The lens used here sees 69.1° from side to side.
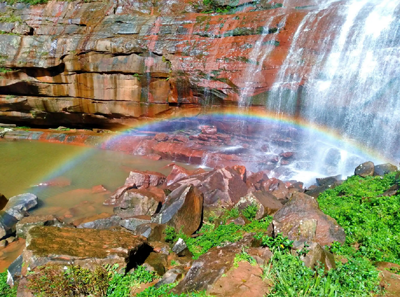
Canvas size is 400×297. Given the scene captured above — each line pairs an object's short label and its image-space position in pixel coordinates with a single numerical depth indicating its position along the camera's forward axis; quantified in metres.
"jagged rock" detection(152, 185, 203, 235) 6.64
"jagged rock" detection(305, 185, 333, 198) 8.58
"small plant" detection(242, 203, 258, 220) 6.77
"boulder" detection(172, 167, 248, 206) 8.29
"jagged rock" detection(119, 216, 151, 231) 7.13
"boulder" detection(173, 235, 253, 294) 3.91
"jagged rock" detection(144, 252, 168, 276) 4.93
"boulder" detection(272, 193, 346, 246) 4.36
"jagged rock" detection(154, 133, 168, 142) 14.73
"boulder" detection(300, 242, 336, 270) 3.83
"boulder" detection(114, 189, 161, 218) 8.02
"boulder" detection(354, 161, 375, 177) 8.88
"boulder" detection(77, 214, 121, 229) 7.50
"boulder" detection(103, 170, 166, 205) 9.43
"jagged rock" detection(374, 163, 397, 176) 8.84
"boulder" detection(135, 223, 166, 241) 6.29
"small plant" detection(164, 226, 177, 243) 6.33
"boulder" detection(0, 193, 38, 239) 7.25
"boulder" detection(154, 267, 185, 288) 4.42
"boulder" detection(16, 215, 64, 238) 7.20
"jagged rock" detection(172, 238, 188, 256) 5.59
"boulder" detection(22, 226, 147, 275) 4.43
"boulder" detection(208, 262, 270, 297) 3.57
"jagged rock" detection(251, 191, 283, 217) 6.87
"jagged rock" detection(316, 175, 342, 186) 9.52
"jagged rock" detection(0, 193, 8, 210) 8.62
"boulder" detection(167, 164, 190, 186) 10.54
